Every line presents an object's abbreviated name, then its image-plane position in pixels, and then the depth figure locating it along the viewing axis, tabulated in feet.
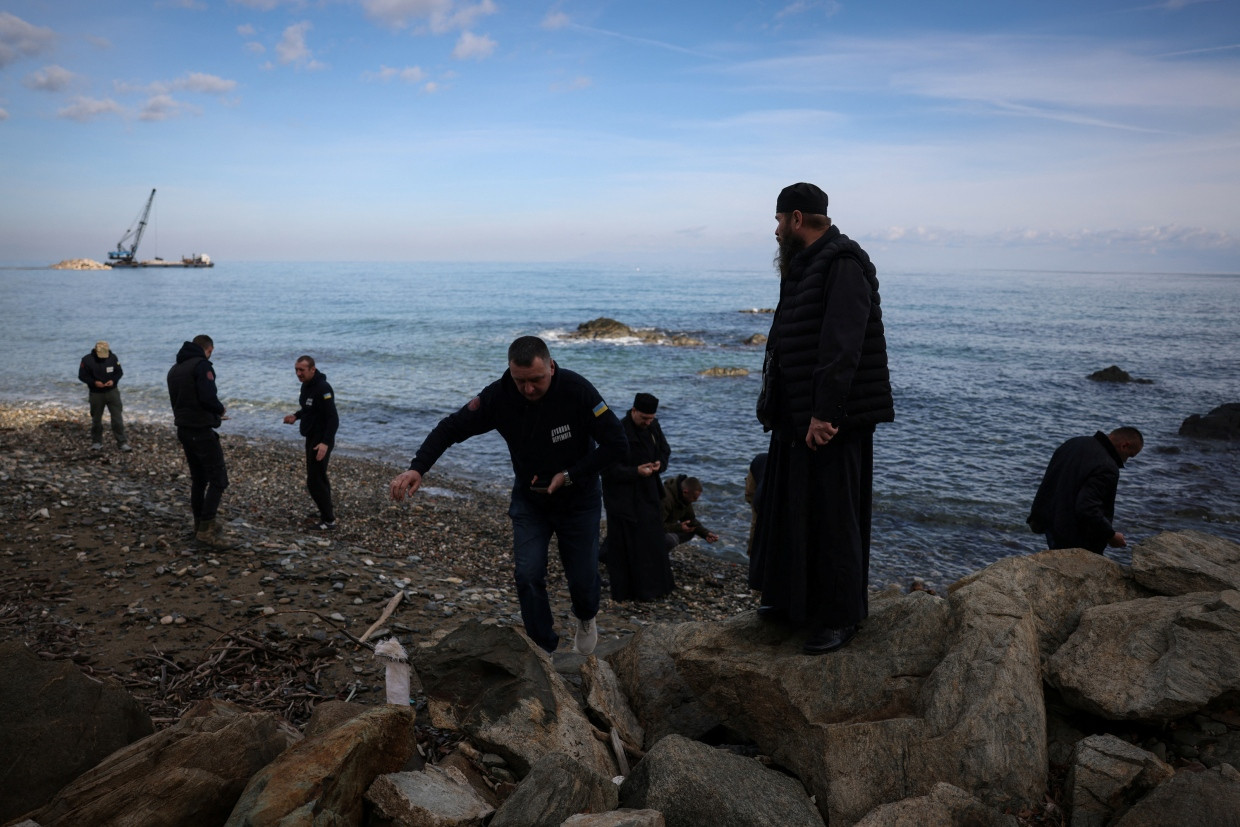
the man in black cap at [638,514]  29.86
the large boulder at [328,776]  10.37
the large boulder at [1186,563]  17.25
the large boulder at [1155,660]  13.50
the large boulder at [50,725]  11.38
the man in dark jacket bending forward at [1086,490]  24.93
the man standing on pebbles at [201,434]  30.31
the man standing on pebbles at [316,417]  35.42
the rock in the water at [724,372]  107.24
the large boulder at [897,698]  12.83
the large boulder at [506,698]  13.92
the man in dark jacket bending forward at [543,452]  18.48
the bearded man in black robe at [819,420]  13.46
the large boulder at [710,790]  12.11
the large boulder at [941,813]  11.57
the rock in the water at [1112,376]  107.34
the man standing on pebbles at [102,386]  51.34
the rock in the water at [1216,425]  72.59
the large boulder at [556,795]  11.21
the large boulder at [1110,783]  12.12
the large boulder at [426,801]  10.99
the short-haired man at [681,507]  34.22
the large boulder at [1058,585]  16.93
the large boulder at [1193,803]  10.61
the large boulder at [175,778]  10.83
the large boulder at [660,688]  16.79
